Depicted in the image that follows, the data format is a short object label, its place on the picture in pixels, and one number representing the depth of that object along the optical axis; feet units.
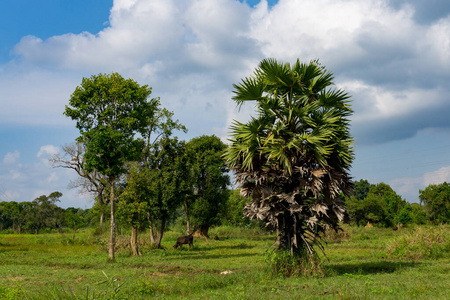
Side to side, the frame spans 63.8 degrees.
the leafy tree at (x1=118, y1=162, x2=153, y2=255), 75.15
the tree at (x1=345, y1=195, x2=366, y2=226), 202.66
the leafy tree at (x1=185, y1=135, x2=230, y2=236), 119.03
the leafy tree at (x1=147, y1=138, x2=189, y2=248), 93.81
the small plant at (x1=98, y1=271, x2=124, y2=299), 26.38
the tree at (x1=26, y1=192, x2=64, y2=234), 234.38
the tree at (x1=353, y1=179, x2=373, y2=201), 294.66
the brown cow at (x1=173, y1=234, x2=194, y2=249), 95.40
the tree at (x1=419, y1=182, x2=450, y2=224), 189.74
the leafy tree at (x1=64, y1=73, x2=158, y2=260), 77.51
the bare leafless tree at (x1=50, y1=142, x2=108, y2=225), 129.90
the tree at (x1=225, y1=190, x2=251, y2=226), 183.80
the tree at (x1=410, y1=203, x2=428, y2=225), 169.60
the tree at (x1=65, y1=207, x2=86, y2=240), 151.91
